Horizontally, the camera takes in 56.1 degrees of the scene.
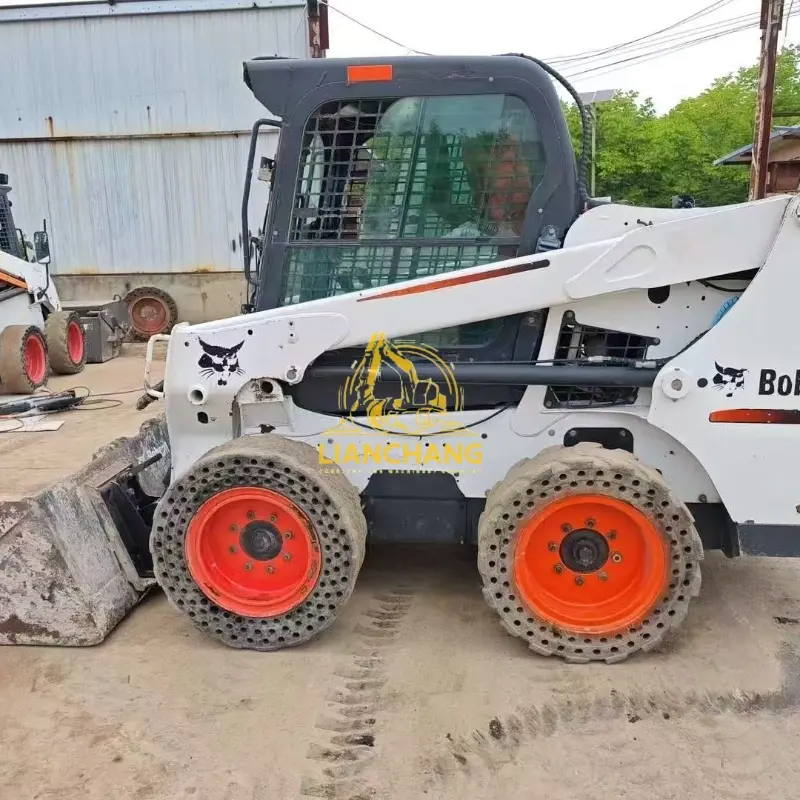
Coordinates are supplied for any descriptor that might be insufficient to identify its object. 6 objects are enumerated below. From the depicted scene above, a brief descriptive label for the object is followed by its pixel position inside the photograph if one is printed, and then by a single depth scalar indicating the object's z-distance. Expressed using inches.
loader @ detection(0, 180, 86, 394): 344.8
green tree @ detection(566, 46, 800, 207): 1015.6
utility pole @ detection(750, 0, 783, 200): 409.1
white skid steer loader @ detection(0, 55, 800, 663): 119.0
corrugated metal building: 566.9
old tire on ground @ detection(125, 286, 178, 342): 582.9
